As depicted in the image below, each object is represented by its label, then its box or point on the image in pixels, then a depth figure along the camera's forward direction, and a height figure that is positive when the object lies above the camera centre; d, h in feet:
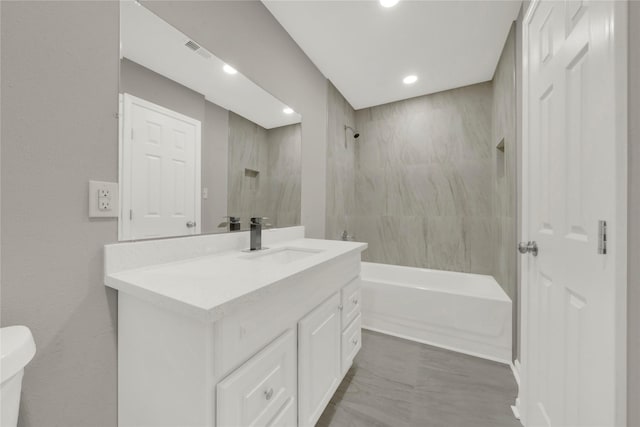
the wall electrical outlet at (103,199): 2.59 +0.15
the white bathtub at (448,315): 5.91 -2.77
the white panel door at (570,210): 1.99 +0.05
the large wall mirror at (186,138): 3.01 +1.27
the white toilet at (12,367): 1.65 -1.10
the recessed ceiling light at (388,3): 5.01 +4.53
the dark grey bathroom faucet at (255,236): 4.52 -0.44
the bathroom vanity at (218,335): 2.01 -1.26
